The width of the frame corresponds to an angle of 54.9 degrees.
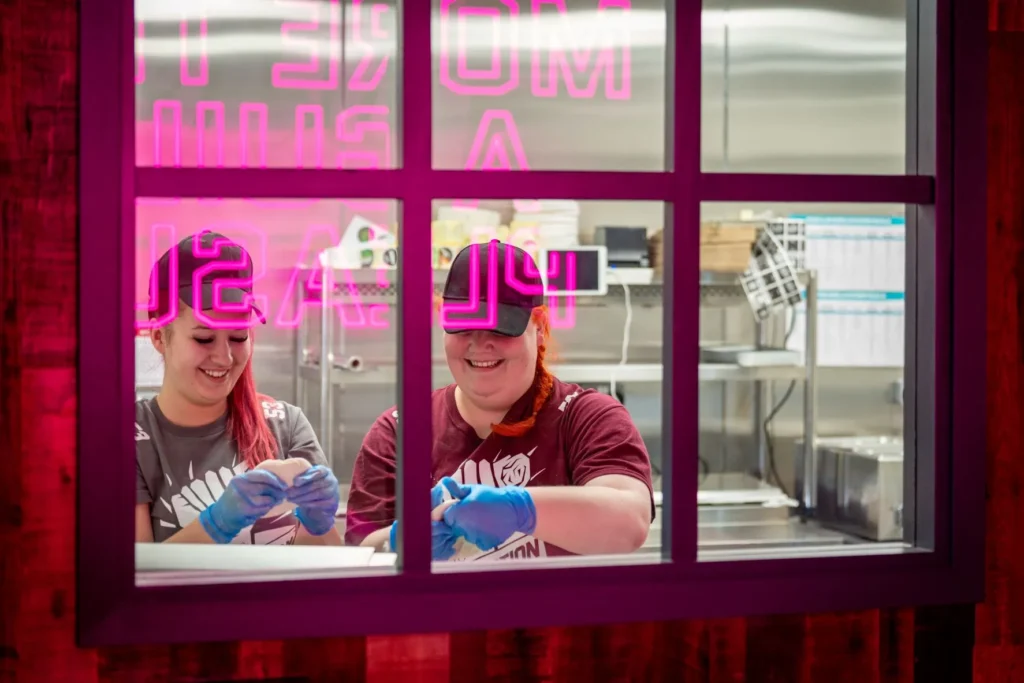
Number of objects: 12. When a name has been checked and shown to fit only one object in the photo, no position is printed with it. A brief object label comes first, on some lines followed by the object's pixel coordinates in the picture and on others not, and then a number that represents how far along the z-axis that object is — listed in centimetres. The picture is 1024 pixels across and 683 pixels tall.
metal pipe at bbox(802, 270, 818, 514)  396
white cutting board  177
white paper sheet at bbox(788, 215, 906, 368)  433
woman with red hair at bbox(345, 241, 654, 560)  236
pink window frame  168
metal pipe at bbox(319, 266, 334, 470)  358
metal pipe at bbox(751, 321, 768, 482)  454
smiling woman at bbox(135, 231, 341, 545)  261
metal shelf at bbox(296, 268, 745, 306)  353
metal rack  358
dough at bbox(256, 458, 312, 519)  247
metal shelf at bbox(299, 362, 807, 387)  366
